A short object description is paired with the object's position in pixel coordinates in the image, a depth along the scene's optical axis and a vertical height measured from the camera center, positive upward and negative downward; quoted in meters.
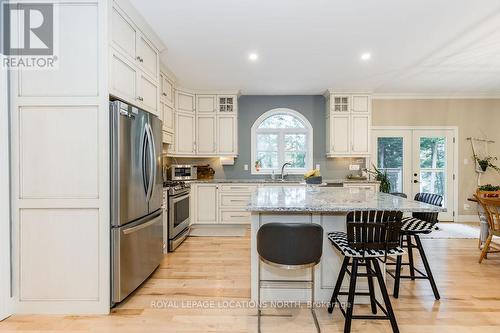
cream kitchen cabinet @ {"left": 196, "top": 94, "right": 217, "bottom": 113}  5.30 +1.17
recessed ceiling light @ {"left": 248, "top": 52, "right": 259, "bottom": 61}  3.62 +1.45
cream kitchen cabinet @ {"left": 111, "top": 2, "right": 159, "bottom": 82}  2.36 +1.19
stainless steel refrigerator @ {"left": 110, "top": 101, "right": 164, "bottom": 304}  2.22 -0.31
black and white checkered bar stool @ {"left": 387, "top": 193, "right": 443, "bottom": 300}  2.45 -0.60
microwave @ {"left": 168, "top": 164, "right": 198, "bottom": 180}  4.71 -0.17
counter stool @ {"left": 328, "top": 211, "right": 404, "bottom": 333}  1.79 -0.52
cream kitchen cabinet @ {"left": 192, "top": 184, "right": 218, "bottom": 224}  5.06 -0.76
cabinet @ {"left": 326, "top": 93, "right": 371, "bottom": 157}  5.20 +0.75
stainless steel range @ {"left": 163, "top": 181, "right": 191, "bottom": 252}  3.81 -0.74
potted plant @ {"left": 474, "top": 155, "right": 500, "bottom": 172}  5.48 +0.03
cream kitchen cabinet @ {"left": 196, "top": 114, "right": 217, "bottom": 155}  5.32 +0.55
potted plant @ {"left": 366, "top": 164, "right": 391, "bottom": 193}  5.16 -0.34
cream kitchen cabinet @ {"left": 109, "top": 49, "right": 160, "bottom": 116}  2.33 +0.77
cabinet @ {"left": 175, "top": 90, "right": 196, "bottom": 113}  5.03 +1.16
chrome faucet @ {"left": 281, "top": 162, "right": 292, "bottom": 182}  5.40 -0.11
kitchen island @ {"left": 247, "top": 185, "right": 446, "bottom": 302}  2.33 -0.89
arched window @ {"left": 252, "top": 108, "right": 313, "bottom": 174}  5.73 +0.40
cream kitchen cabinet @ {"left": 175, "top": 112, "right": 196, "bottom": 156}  5.00 +0.55
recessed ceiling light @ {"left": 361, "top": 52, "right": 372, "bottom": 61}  3.62 +1.45
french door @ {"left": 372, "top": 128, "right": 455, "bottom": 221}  5.64 +0.07
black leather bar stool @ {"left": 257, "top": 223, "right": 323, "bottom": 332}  1.79 -0.54
